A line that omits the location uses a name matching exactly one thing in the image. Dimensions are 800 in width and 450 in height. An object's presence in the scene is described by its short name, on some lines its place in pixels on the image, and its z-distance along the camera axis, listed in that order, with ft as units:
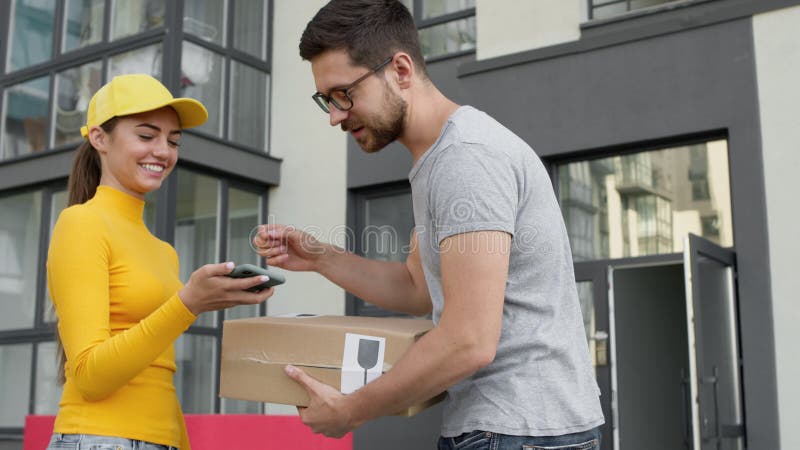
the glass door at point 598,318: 21.08
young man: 4.75
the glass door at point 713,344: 17.31
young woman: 5.85
